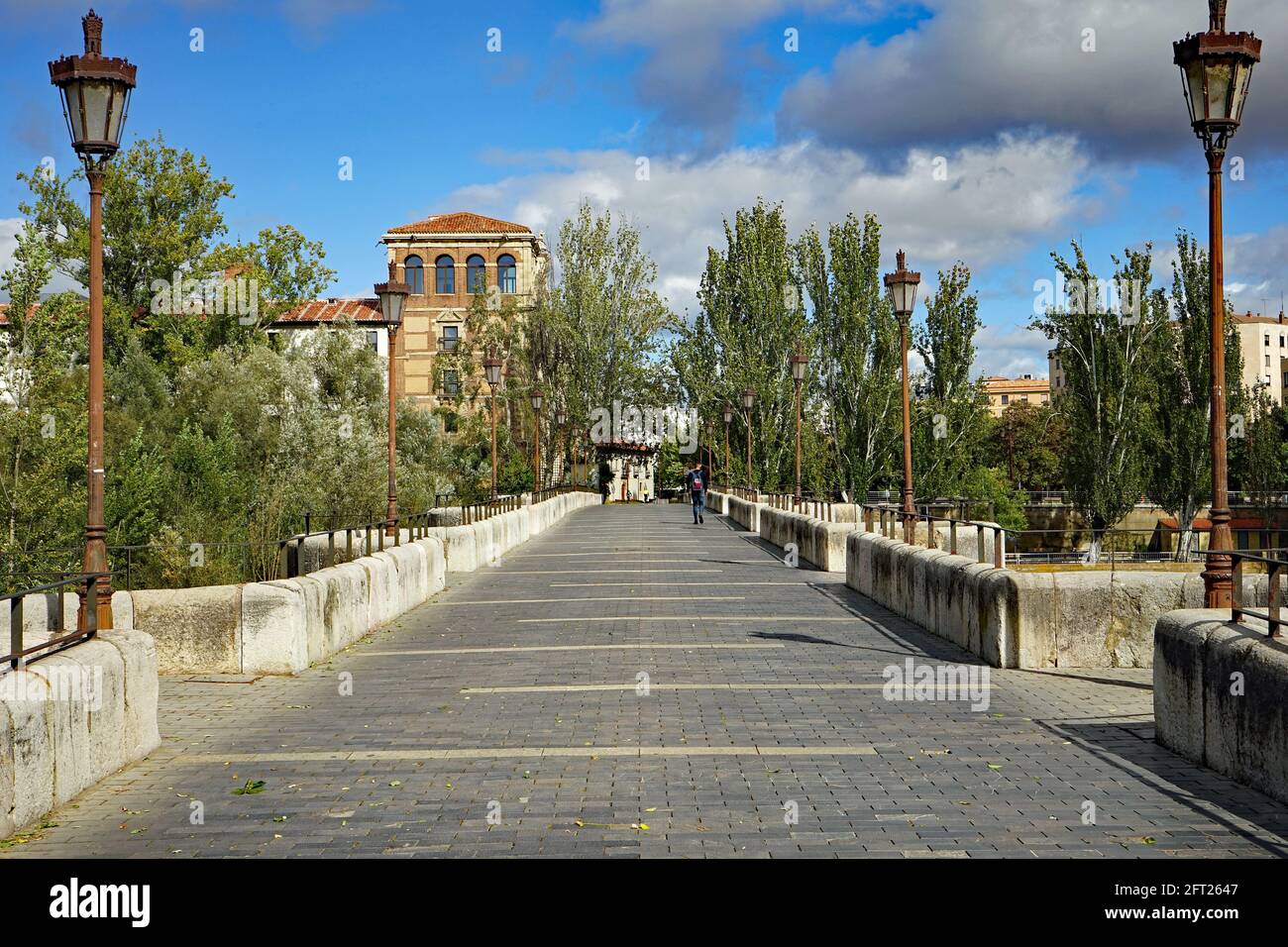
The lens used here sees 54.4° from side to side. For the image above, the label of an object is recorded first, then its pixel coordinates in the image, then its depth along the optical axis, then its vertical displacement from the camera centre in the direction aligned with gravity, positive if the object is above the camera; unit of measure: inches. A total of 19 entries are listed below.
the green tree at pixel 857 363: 2172.7 +163.4
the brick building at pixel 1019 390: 6692.9 +340.9
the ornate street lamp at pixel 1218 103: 365.1 +103.2
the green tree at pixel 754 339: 2263.8 +221.3
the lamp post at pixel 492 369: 1307.8 +93.9
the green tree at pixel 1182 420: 2009.1 +53.0
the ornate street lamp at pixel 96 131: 352.5 +95.9
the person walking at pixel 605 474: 3412.9 -45.9
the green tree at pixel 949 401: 2156.7 +94.5
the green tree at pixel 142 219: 1979.6 +390.5
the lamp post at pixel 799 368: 1422.2 +100.7
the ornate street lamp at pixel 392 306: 748.6 +93.2
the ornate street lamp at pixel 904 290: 767.1 +101.4
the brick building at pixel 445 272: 3085.6 +462.4
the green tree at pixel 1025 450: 3937.0 +14.1
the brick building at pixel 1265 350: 5157.5 +427.4
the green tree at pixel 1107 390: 2046.0 +104.4
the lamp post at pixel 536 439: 1793.2 +29.9
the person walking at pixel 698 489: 1573.6 -41.4
